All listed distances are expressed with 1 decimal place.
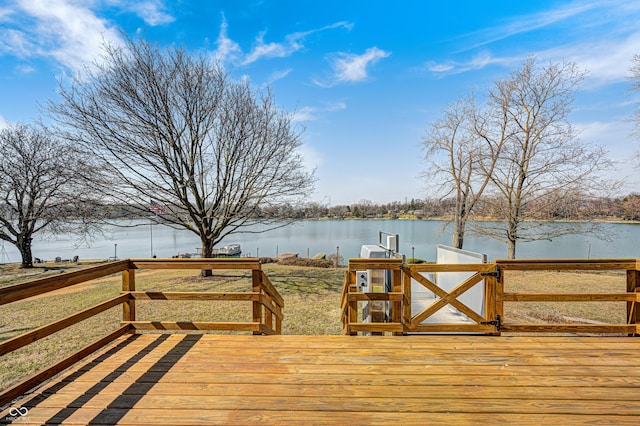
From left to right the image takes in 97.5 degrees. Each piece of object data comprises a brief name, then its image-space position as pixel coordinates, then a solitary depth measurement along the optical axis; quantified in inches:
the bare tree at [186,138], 384.7
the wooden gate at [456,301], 145.1
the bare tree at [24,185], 660.1
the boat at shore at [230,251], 908.4
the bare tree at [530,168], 521.7
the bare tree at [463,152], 583.5
